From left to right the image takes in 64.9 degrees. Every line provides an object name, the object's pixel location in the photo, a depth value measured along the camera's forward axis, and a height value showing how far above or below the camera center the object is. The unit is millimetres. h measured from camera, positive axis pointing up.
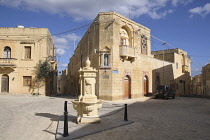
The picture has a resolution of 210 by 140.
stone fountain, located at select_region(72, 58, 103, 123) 6608 -949
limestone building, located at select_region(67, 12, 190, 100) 16234 +2194
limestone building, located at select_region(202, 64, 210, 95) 32638 -182
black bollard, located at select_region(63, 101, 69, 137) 5107 -1525
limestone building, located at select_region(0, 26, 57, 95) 20172 +2787
